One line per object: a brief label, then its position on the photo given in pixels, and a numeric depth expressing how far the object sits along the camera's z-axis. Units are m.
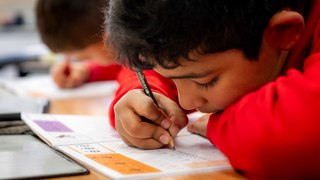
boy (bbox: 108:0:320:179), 0.53
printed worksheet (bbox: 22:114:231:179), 0.59
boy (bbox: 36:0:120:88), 1.45
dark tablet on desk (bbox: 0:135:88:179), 0.58
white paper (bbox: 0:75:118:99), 1.44
